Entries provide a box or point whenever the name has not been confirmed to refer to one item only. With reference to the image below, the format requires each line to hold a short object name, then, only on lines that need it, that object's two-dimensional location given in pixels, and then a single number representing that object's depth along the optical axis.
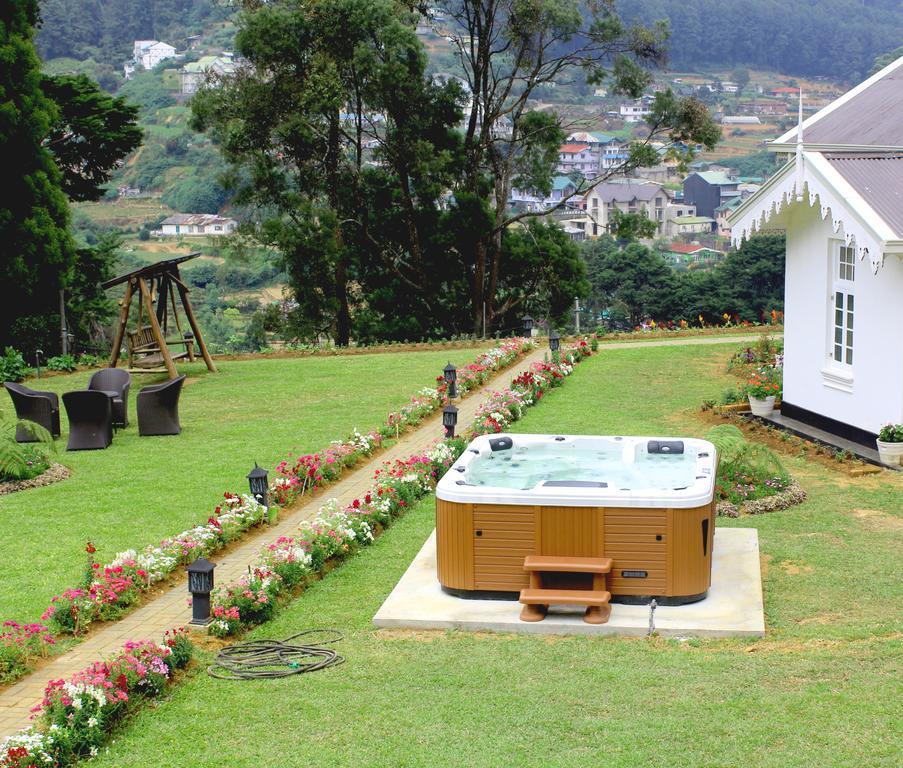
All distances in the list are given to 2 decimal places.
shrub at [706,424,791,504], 12.08
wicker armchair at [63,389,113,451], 15.34
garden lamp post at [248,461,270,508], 11.51
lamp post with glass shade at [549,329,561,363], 20.38
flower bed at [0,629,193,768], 6.42
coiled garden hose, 7.87
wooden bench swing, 19.56
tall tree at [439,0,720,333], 29.52
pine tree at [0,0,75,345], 22.06
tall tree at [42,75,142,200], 26.08
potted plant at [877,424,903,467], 12.96
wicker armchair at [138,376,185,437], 16.02
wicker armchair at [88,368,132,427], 16.98
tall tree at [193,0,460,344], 27.64
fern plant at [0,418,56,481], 13.23
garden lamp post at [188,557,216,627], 8.41
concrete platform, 8.52
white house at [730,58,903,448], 13.03
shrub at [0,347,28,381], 21.58
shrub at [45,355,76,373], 22.50
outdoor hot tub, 8.86
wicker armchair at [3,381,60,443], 15.87
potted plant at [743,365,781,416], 15.70
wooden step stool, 8.70
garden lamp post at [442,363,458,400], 17.59
